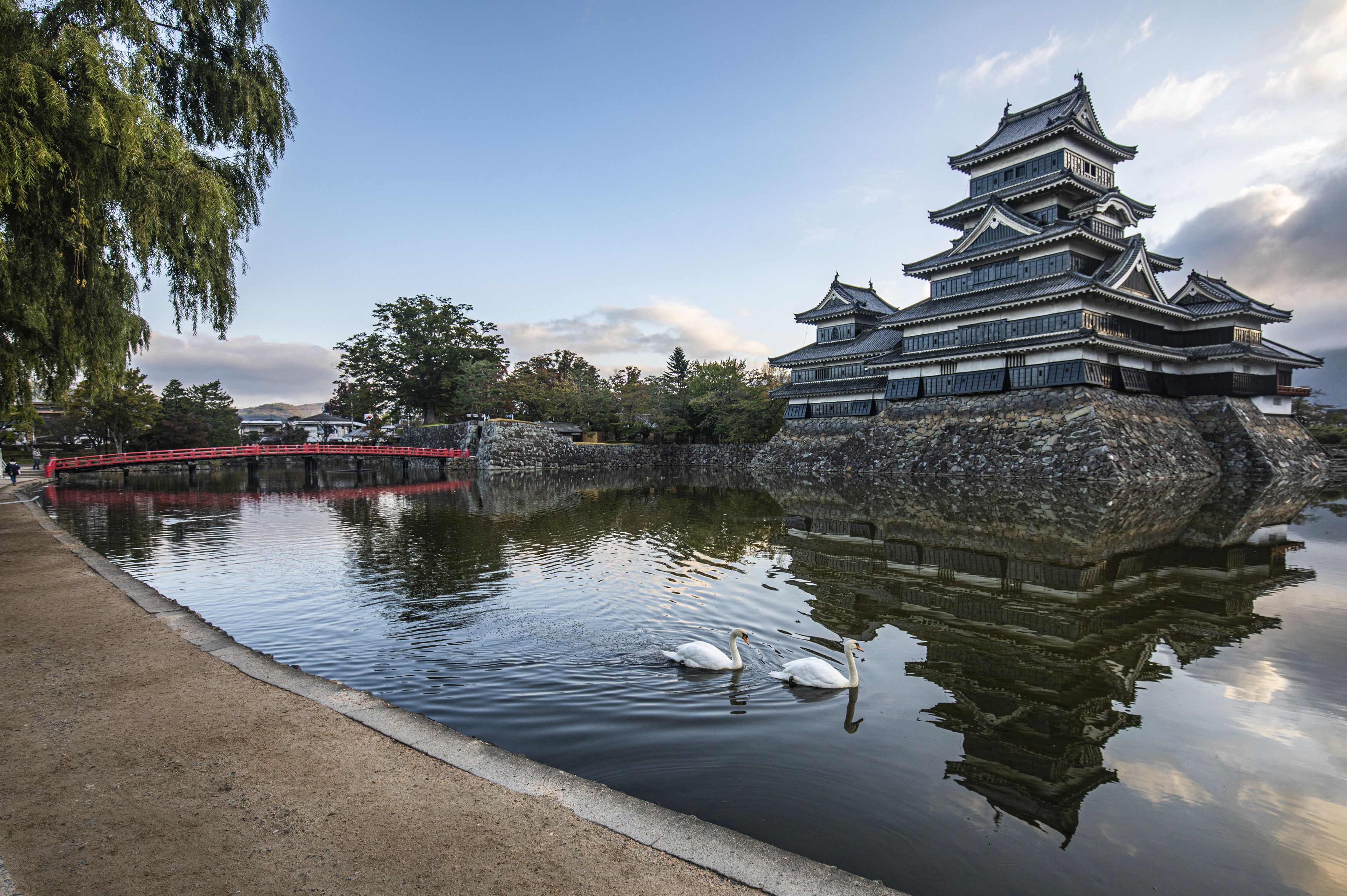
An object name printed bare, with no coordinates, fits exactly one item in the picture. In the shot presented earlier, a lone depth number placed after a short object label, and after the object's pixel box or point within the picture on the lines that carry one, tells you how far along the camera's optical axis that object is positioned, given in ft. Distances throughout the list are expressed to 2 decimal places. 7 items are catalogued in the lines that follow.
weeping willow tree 23.26
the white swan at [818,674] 19.81
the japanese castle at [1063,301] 93.04
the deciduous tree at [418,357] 183.21
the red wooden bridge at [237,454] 117.50
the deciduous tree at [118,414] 154.07
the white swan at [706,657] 21.24
